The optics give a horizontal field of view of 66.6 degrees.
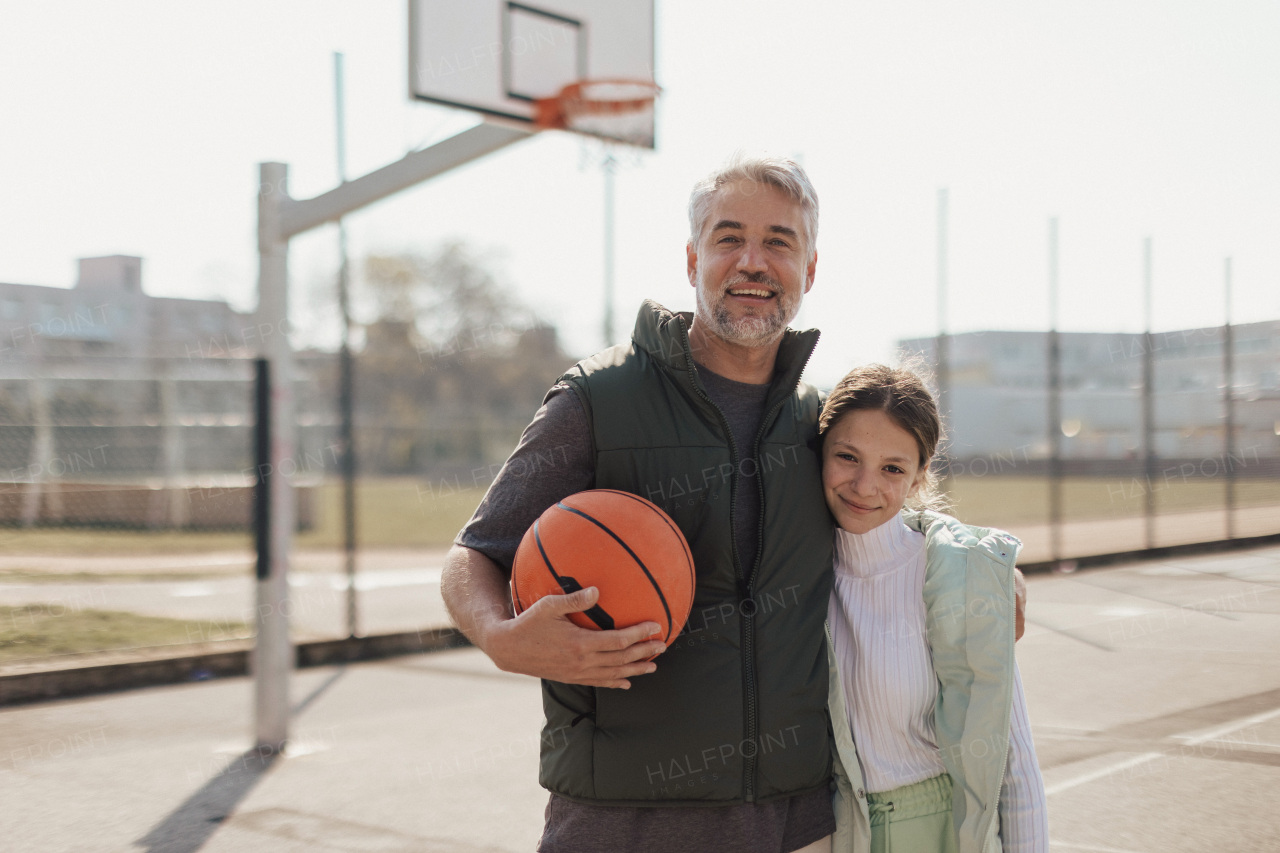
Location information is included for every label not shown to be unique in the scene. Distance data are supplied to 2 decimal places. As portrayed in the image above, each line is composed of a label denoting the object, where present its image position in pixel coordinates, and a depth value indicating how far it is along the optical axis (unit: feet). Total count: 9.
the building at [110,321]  37.11
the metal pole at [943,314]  32.30
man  6.16
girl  6.75
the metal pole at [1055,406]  33.96
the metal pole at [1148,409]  32.35
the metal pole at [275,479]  16.76
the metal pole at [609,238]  30.57
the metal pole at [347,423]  24.72
